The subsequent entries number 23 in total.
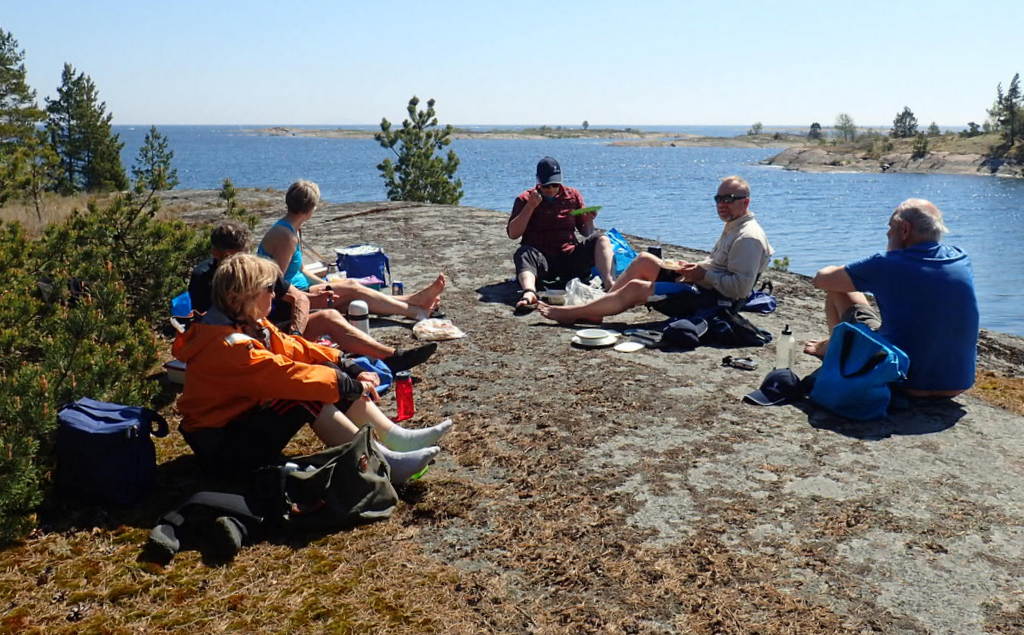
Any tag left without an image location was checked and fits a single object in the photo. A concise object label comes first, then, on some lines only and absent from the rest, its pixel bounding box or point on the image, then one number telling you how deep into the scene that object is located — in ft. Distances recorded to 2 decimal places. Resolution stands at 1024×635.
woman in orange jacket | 12.03
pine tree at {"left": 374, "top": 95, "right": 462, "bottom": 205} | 70.74
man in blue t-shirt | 15.89
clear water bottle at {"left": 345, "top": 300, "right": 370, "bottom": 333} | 20.30
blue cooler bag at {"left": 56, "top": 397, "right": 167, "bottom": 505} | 12.05
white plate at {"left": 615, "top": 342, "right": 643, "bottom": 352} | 20.66
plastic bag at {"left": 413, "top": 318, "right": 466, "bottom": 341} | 21.91
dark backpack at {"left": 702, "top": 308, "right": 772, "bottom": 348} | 21.35
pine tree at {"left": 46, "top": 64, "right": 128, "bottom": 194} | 107.65
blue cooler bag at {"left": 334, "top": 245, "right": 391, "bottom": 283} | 27.20
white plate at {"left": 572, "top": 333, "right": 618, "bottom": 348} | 20.94
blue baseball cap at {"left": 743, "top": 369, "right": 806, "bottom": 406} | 16.95
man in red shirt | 26.09
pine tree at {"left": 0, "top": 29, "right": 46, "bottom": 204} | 110.32
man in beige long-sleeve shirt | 21.54
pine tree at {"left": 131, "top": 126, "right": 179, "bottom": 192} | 72.32
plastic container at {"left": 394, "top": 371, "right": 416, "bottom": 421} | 16.29
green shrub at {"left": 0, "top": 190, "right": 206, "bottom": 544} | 11.43
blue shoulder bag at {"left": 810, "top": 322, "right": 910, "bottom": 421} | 15.62
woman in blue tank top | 19.38
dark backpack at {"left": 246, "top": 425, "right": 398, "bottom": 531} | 11.76
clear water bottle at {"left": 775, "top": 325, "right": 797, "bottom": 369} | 18.85
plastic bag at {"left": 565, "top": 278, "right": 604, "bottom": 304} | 24.84
